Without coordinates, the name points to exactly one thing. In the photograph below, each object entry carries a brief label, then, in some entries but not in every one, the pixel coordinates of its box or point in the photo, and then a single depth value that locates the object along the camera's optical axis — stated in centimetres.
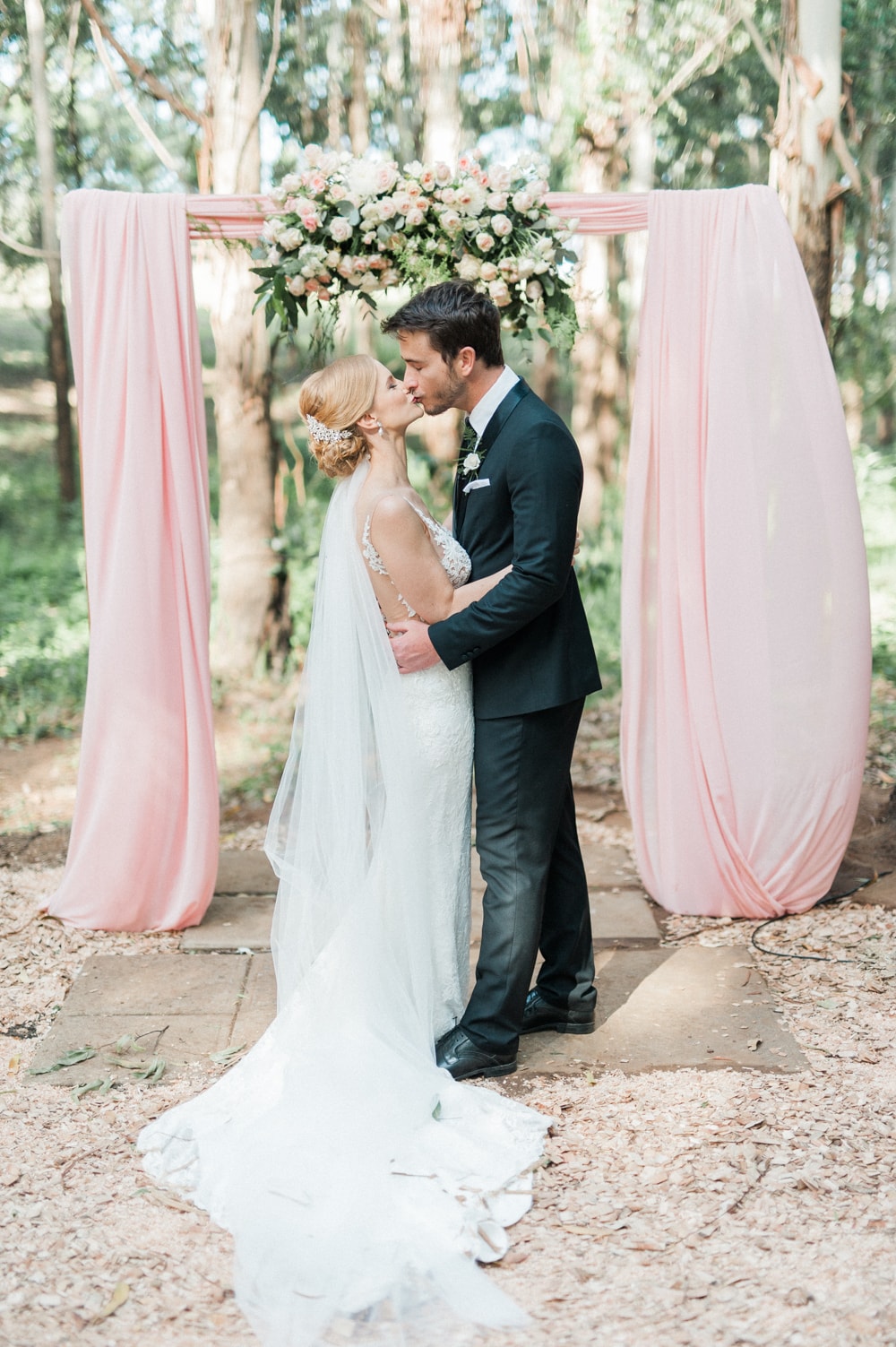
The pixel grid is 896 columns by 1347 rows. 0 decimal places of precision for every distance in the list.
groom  305
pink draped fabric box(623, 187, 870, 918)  421
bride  276
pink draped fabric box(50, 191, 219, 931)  416
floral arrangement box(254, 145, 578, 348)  395
